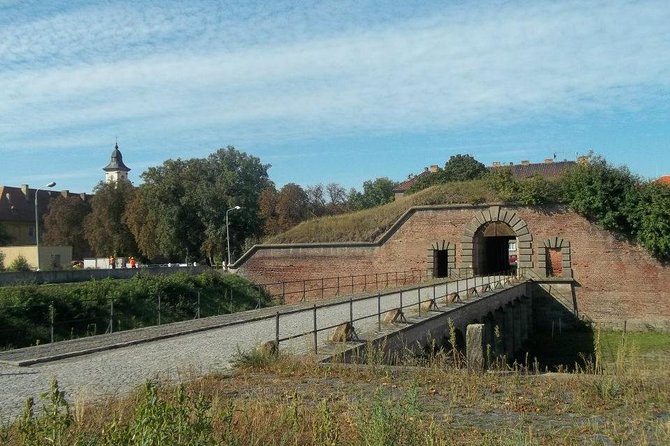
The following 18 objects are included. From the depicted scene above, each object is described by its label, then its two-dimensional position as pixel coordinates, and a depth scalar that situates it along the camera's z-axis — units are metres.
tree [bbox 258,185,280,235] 63.12
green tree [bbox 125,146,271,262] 53.91
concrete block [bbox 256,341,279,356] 10.35
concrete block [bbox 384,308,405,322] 14.51
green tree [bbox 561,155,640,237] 30.28
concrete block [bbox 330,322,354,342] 12.10
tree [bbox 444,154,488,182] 64.69
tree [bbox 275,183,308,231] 64.31
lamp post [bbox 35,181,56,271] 43.60
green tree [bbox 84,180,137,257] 59.75
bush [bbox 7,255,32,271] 40.05
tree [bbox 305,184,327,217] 69.24
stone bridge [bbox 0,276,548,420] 9.65
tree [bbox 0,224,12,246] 61.31
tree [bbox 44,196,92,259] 66.94
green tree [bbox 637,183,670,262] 29.31
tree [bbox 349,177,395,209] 90.38
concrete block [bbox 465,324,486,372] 9.50
